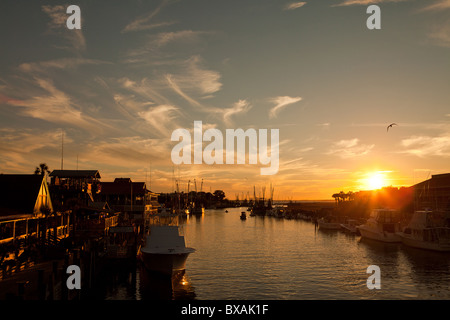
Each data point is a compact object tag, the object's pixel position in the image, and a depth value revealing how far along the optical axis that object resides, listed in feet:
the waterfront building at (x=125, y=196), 312.87
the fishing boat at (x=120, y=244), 131.52
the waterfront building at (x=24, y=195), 101.91
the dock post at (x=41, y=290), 60.08
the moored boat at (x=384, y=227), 204.33
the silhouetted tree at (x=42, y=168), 300.44
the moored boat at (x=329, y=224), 313.73
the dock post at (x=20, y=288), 55.57
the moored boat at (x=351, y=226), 279.57
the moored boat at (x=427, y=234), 167.89
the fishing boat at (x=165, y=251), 112.68
